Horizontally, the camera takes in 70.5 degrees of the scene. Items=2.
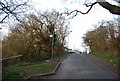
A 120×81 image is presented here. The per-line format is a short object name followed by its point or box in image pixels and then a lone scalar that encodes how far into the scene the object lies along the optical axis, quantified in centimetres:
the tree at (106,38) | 1111
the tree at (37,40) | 1097
